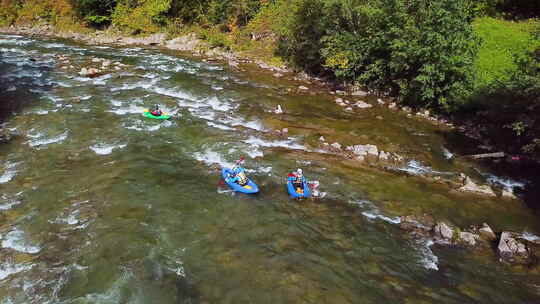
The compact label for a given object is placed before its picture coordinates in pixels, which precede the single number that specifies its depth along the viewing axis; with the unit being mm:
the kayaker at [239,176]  13656
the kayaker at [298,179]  13656
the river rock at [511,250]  11195
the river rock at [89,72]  27203
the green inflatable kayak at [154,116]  19703
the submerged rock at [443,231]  11922
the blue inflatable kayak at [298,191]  13531
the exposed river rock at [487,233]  12102
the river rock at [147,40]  44156
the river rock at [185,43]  41531
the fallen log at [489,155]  17531
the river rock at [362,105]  24197
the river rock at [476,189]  14805
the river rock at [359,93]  26691
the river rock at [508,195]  14758
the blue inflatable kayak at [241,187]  13500
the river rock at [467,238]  11789
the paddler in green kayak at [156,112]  19766
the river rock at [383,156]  17145
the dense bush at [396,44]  21406
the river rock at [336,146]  17891
